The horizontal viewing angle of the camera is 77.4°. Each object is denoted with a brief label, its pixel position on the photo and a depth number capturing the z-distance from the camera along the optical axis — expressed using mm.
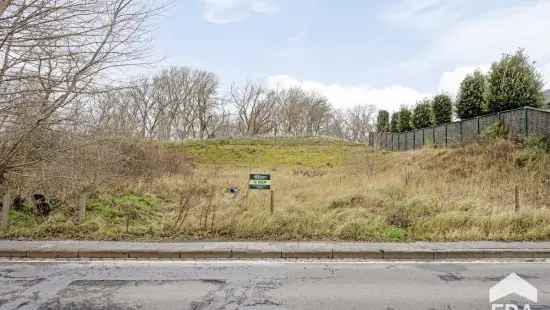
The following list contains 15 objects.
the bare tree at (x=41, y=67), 5809
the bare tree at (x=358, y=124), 76188
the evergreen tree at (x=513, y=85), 17500
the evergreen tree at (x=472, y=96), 20066
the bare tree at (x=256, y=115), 68875
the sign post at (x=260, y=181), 9662
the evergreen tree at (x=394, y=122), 34125
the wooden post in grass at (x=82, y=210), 8532
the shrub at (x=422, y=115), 27188
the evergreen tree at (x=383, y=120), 39069
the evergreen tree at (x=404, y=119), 31294
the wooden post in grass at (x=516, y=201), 9073
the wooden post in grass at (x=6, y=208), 7965
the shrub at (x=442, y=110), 24359
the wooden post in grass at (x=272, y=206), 9111
